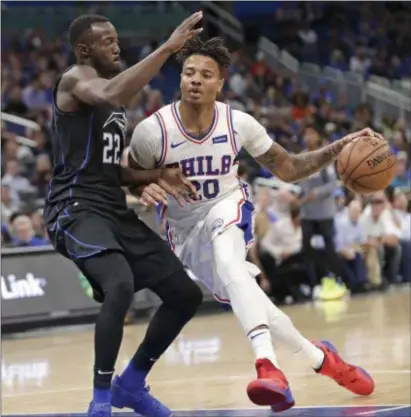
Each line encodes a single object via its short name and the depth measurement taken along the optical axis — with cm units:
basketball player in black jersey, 592
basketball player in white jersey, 625
